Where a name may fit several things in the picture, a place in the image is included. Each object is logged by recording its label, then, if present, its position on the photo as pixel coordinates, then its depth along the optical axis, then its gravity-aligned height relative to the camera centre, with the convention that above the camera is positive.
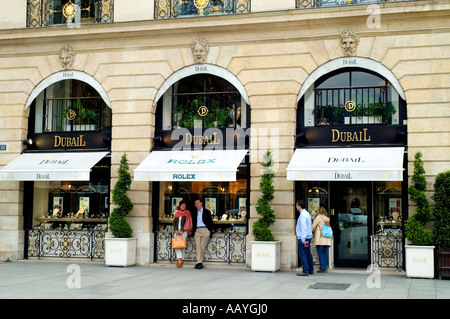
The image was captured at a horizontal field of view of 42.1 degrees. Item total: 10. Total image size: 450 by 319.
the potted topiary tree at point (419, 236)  14.08 -0.92
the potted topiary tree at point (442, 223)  13.95 -0.60
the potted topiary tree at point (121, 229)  16.33 -0.91
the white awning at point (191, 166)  15.50 +0.84
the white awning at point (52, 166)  16.78 +0.87
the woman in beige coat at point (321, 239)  15.27 -1.09
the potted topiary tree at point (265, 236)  15.20 -1.02
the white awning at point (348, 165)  14.43 +0.83
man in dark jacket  16.28 -0.95
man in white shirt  14.70 -0.98
